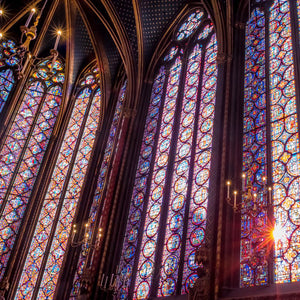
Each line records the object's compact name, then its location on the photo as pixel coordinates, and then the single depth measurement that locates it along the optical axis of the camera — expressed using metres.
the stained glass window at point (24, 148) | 16.00
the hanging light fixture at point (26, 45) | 9.07
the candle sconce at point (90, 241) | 12.18
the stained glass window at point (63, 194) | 14.51
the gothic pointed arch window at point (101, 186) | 13.15
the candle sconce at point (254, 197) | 7.49
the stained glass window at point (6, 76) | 18.47
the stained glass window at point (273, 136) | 8.95
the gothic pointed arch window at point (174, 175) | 10.95
